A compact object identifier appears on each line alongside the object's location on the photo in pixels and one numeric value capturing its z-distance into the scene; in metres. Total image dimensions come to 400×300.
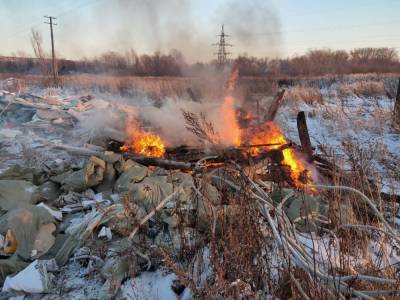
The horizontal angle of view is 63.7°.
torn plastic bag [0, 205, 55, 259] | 3.26
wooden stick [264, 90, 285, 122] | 7.51
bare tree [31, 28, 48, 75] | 29.60
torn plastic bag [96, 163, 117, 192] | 4.92
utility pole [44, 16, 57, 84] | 25.59
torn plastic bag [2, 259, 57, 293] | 2.77
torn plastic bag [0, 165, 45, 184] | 5.20
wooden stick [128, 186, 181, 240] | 3.04
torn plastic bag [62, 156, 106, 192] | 4.70
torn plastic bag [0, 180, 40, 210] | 4.16
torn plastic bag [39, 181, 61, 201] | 4.62
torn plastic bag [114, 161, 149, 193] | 4.62
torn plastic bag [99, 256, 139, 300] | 2.65
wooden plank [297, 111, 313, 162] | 6.27
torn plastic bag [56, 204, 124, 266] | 3.26
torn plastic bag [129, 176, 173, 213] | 3.88
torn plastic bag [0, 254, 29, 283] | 3.02
